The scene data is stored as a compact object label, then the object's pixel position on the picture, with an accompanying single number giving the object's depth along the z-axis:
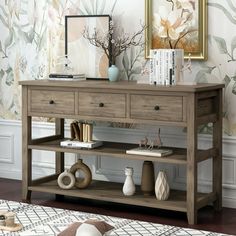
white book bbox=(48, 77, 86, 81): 5.82
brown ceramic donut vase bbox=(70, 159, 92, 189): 5.73
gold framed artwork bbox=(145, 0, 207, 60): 5.56
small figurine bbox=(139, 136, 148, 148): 5.51
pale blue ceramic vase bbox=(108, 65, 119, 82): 5.72
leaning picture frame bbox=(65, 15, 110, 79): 5.99
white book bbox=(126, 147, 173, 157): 5.24
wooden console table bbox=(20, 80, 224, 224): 5.04
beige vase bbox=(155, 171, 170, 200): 5.31
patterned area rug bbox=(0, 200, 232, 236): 4.78
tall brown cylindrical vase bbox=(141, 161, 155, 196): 5.49
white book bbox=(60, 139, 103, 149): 5.61
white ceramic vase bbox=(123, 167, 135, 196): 5.50
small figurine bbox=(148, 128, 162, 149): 5.49
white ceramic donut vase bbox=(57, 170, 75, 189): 5.73
